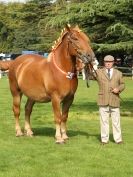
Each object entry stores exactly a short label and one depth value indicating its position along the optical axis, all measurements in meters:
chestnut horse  9.84
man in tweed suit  9.83
